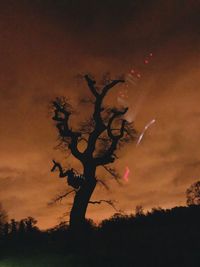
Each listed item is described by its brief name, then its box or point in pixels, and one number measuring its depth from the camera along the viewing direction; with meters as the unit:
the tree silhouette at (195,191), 34.59
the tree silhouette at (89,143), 25.20
